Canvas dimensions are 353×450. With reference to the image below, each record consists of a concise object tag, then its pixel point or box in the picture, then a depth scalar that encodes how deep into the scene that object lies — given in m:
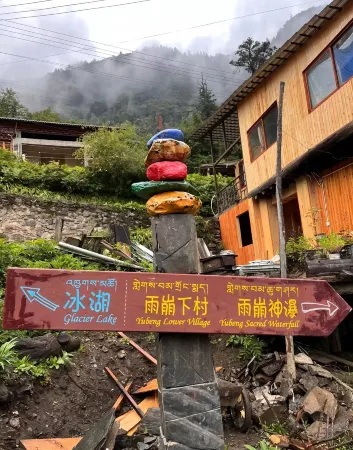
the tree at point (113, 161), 19.38
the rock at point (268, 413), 6.35
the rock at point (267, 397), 6.66
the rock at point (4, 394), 5.78
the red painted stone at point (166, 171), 3.68
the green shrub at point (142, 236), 15.34
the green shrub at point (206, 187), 20.35
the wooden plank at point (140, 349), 8.22
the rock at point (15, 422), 5.65
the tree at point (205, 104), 40.06
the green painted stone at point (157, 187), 3.63
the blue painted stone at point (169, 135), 3.90
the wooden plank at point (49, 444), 5.11
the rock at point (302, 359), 7.42
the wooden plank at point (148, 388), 7.03
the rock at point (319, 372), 7.07
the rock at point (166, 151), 3.73
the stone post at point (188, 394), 3.04
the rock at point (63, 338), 7.86
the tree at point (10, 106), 39.75
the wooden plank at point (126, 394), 6.51
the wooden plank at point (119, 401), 6.79
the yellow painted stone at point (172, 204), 3.49
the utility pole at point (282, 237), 6.97
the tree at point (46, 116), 40.60
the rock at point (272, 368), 7.38
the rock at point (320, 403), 6.11
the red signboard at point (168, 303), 2.78
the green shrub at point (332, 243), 7.86
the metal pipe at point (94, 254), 11.68
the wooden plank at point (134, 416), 6.11
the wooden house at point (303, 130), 9.80
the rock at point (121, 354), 8.36
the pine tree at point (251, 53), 41.88
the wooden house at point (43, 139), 27.53
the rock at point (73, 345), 7.89
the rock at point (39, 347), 7.00
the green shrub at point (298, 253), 8.70
